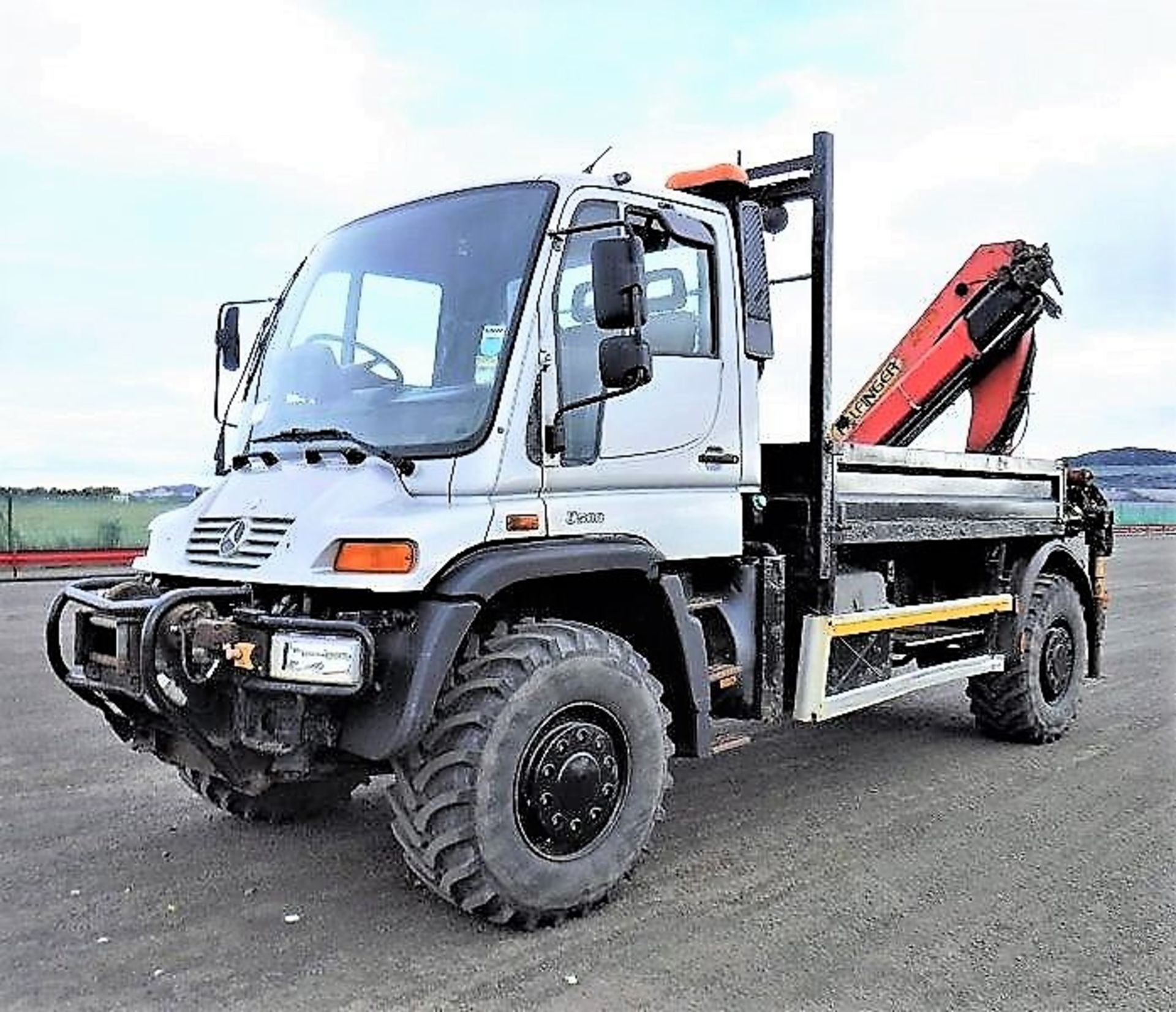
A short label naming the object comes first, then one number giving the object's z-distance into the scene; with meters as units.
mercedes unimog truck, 3.98
